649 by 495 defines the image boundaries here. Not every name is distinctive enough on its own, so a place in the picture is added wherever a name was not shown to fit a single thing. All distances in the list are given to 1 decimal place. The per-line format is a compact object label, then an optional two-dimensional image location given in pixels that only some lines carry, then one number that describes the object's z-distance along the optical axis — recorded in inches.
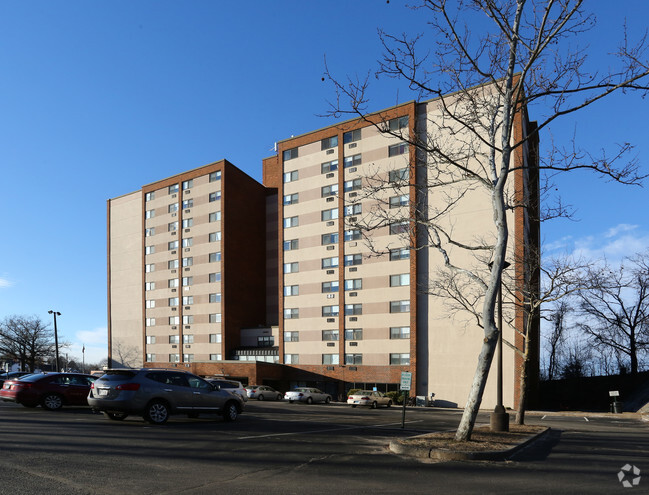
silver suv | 580.7
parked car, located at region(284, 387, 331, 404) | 1615.4
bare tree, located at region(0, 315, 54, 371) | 3198.8
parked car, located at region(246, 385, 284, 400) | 1675.7
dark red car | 766.5
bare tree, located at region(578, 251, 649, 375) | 2311.8
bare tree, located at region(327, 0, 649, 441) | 491.5
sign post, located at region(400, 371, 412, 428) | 724.0
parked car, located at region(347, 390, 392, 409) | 1528.1
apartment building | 1791.3
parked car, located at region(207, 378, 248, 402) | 1177.4
